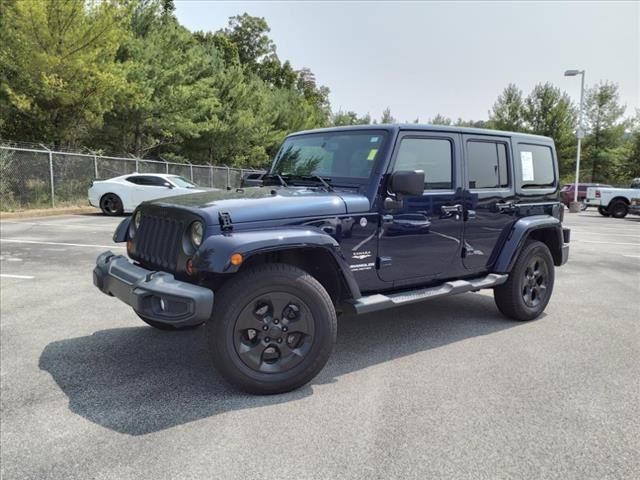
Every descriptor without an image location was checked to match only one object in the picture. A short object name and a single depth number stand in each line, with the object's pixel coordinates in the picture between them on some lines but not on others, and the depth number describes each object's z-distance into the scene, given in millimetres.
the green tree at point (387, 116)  56906
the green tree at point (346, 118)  52594
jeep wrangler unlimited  3195
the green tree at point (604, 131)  41250
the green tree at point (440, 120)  59250
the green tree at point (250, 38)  56219
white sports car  15406
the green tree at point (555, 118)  40562
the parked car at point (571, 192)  30309
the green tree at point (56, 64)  15594
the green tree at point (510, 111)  42469
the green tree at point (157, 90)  19953
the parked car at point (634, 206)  20844
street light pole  25500
